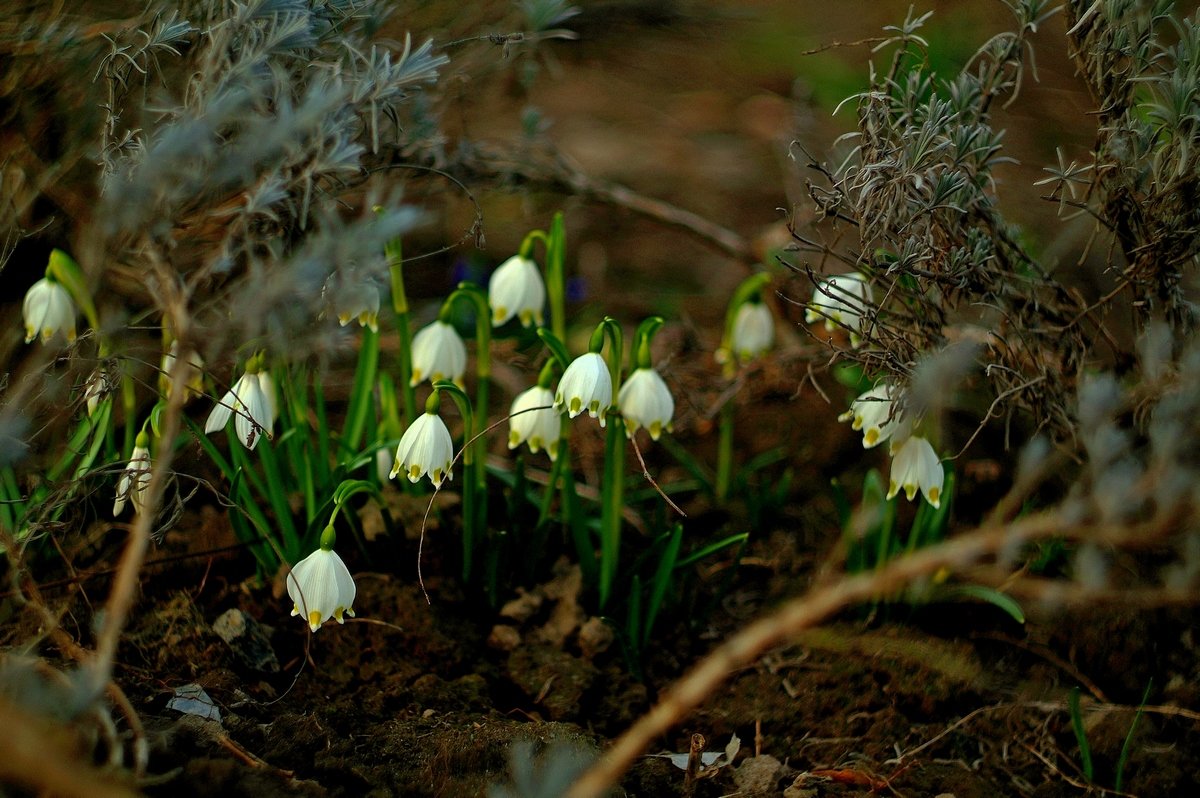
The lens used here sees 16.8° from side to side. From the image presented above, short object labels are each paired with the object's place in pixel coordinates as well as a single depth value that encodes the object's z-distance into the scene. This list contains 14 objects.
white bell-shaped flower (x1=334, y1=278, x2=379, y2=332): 1.39
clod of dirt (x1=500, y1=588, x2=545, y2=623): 1.52
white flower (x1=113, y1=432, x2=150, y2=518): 1.44
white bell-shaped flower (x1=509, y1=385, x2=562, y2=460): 1.51
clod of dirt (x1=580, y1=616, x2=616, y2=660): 1.51
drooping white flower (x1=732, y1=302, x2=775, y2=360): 1.59
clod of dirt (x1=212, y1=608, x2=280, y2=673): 1.47
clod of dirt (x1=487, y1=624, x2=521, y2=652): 1.51
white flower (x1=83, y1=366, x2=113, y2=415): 1.44
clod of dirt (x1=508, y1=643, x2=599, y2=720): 1.48
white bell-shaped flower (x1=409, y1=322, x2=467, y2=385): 1.52
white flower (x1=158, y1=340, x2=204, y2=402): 1.49
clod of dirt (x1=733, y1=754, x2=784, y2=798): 1.44
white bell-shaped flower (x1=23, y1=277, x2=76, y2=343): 1.50
